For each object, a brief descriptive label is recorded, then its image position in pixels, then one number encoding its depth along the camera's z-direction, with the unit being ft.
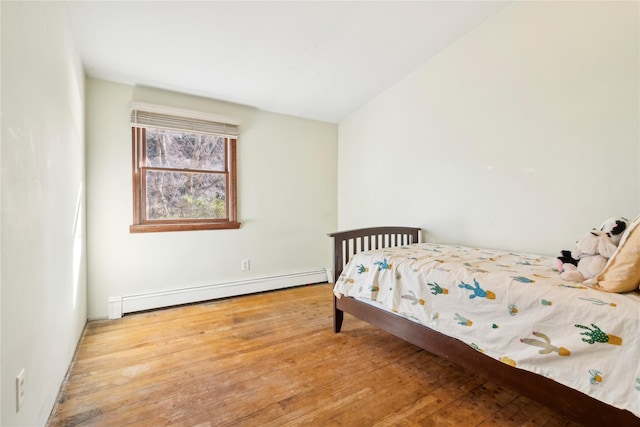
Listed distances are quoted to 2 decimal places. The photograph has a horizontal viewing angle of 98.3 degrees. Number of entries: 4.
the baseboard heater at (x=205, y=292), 7.92
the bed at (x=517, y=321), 2.88
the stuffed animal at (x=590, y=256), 3.61
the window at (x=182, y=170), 8.18
